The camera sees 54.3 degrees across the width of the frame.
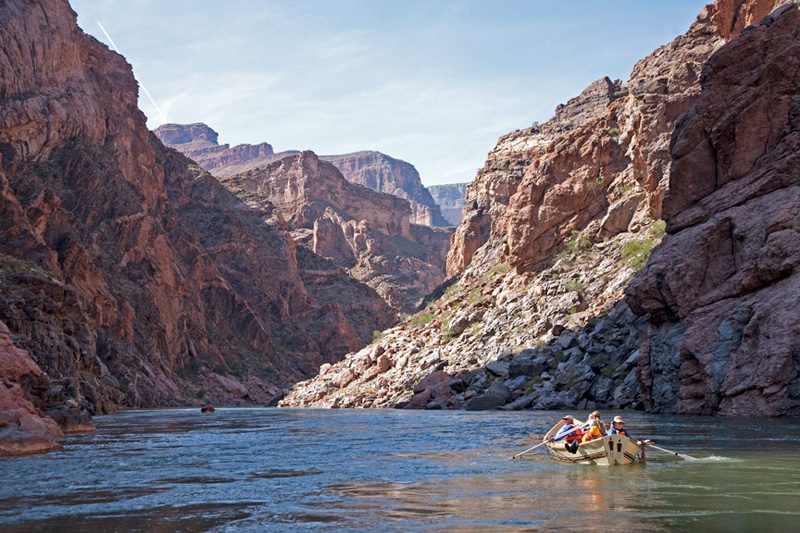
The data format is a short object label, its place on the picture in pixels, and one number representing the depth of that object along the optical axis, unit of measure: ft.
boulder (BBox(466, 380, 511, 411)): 169.68
